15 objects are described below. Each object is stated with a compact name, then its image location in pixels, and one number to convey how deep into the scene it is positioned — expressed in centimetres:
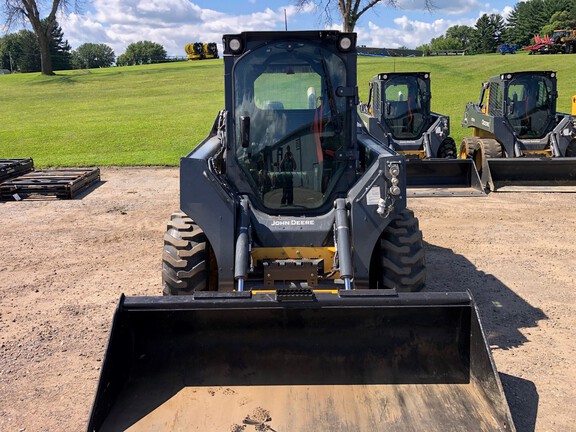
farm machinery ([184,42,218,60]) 7245
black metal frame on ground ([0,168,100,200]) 1215
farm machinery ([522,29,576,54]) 4969
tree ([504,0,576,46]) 8531
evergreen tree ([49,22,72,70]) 8244
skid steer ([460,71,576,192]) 1313
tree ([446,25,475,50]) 12852
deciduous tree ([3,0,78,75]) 4469
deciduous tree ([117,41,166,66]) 11482
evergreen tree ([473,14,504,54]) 8812
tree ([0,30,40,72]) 8556
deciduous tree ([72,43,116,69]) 10675
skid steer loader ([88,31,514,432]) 380
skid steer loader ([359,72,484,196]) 1408
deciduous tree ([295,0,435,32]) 3288
